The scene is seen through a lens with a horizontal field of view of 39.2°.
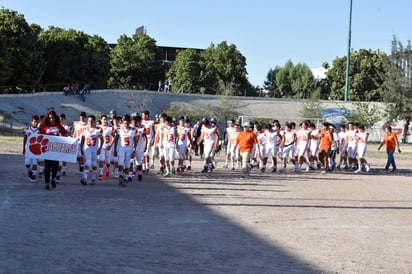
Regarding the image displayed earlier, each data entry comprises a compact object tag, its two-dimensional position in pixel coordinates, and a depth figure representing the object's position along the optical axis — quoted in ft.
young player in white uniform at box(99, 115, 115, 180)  55.31
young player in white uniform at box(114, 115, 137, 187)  53.16
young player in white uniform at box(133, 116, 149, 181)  57.23
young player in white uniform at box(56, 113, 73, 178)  60.34
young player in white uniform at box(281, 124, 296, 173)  78.38
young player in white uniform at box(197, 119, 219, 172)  70.33
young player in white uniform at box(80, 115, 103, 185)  52.08
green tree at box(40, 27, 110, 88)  247.09
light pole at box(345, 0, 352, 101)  242.50
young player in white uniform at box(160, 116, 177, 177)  61.57
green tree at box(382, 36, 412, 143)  206.80
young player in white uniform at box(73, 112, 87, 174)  55.93
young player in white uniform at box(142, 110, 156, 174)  65.82
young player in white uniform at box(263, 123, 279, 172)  77.46
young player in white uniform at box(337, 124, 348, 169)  84.05
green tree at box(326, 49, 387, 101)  318.43
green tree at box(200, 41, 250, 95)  308.19
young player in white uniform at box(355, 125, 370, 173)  81.10
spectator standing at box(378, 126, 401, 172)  84.94
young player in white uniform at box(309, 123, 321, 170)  79.25
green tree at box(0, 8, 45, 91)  205.46
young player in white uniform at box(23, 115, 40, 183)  52.00
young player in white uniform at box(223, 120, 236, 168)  79.97
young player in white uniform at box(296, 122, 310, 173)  77.46
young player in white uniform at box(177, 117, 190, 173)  65.72
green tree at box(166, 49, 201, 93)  304.91
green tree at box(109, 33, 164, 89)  301.22
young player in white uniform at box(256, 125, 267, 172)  75.77
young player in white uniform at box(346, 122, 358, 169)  82.83
